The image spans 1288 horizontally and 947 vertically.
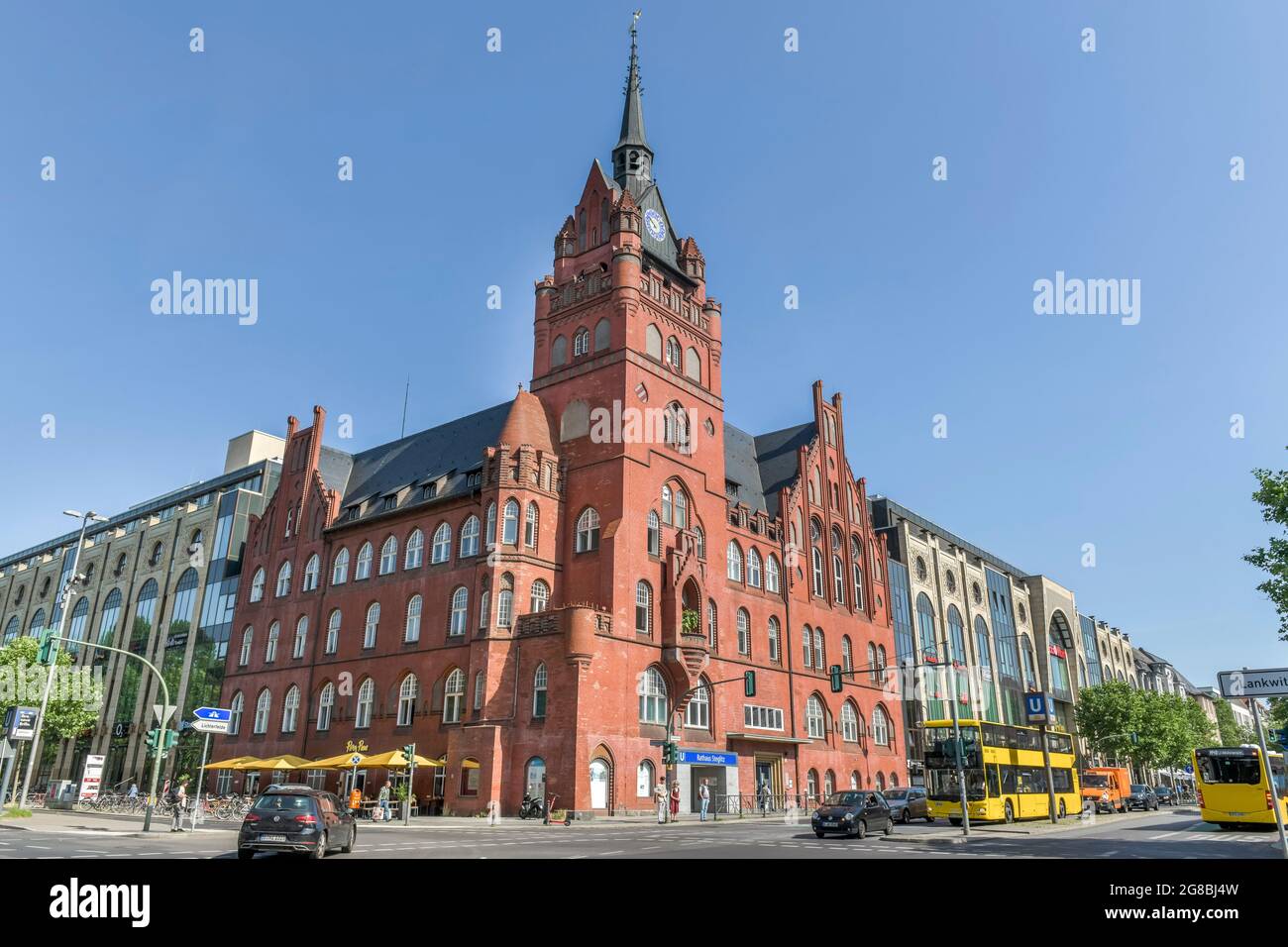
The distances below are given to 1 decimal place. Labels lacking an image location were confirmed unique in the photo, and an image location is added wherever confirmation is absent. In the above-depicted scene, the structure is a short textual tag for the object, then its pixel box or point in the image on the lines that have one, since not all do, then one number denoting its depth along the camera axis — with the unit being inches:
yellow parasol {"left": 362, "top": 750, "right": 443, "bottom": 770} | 1566.2
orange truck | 2364.4
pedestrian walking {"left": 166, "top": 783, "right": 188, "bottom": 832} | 1201.4
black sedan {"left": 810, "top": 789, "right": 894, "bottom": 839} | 1128.8
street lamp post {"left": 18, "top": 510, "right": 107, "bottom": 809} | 1451.8
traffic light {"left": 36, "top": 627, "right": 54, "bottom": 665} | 1200.2
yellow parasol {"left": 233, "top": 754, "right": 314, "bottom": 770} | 1795.0
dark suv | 741.3
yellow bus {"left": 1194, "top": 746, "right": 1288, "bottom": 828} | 1376.7
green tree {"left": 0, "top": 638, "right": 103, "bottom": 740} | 2153.1
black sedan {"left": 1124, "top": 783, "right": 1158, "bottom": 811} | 2716.5
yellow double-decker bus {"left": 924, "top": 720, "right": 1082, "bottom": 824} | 1376.7
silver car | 1585.9
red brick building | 1674.5
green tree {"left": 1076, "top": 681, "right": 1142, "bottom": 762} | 3302.2
